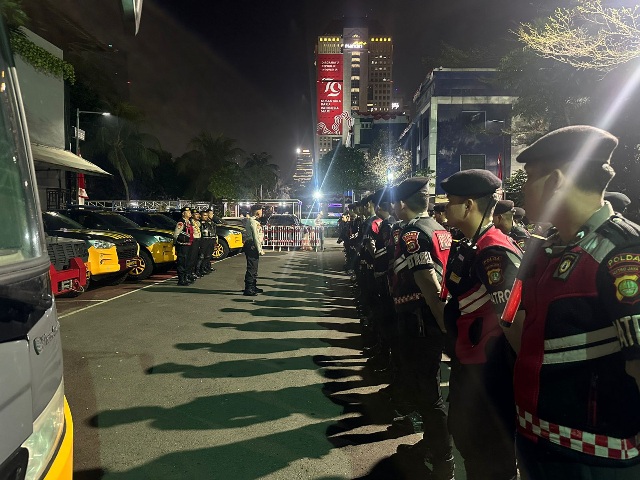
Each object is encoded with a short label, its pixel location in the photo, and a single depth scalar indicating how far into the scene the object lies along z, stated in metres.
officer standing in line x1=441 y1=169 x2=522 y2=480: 2.40
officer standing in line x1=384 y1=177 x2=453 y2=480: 3.29
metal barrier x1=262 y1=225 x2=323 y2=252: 23.41
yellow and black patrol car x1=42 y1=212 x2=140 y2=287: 9.56
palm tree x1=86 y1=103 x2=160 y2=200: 38.97
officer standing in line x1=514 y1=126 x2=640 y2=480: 1.48
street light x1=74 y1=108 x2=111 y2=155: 21.36
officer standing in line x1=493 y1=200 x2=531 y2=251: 5.59
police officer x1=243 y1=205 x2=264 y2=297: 10.70
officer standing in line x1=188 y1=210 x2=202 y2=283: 12.46
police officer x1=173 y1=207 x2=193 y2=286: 11.72
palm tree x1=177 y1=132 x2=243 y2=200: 56.78
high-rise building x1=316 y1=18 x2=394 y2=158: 168.75
